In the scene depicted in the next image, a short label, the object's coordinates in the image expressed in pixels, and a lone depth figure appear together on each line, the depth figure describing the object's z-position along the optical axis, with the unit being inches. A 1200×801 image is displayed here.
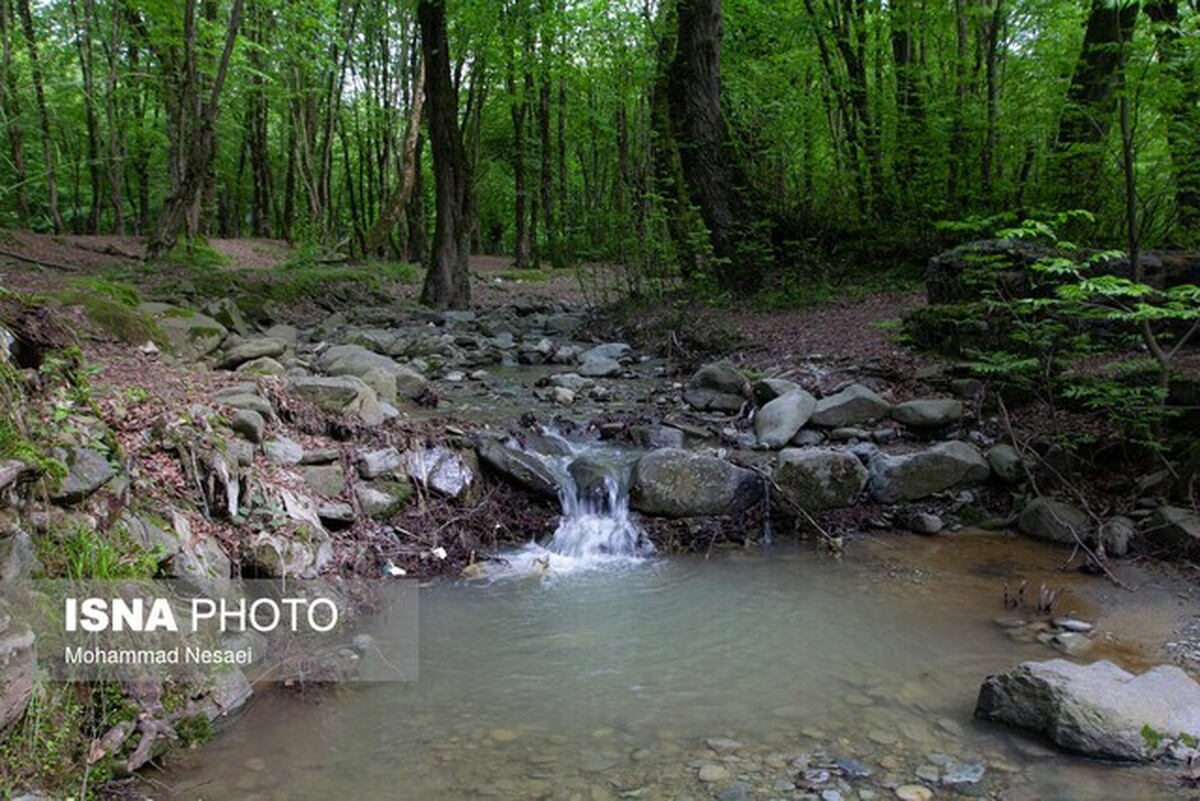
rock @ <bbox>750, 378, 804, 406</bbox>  305.4
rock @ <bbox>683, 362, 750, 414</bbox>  317.7
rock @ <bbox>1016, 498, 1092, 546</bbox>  219.1
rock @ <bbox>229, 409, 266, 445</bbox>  195.9
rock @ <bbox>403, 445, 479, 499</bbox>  230.2
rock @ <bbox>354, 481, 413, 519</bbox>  213.5
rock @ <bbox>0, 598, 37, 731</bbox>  105.9
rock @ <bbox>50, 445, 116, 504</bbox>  134.0
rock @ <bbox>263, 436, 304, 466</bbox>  202.8
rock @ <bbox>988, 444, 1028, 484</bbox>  244.8
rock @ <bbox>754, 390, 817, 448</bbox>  277.9
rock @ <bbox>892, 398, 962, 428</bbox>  273.7
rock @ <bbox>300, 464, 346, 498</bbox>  206.7
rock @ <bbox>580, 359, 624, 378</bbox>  387.9
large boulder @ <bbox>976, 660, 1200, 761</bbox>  126.0
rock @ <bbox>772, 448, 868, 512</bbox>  239.6
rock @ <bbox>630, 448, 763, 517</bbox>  237.8
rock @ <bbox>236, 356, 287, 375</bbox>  256.5
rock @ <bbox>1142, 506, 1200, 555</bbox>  202.1
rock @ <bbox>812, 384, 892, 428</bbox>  284.2
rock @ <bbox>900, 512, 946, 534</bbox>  234.4
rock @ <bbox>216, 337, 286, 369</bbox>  283.0
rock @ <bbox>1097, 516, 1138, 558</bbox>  208.8
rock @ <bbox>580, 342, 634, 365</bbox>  408.5
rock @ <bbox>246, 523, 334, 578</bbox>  167.9
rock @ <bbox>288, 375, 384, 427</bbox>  242.7
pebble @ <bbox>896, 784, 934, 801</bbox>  118.0
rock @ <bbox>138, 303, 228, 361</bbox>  286.8
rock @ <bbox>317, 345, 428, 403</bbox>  295.3
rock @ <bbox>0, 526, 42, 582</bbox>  117.6
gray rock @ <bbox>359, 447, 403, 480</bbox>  222.2
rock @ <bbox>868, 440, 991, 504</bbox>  246.1
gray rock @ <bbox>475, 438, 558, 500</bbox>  243.0
